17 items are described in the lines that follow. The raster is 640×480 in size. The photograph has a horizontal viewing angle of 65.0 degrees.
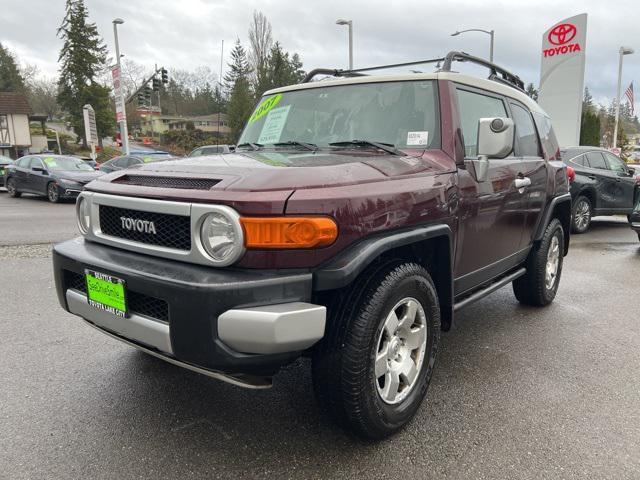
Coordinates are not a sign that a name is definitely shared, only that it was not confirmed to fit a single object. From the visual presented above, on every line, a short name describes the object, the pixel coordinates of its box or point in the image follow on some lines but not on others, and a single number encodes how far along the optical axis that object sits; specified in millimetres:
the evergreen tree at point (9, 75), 69938
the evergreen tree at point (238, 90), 36259
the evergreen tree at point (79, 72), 50906
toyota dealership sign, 17766
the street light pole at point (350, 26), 20744
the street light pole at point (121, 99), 22469
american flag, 26797
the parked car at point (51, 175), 14070
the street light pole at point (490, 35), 20844
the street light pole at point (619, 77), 26328
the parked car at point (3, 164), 18391
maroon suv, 2098
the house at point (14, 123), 51312
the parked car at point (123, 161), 17156
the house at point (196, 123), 61938
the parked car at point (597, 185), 9773
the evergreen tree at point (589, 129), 26125
